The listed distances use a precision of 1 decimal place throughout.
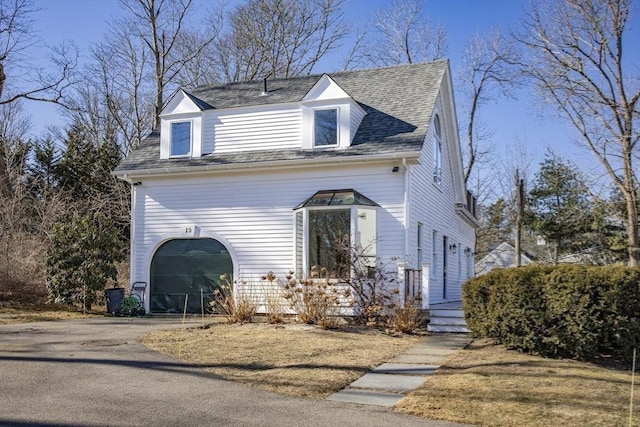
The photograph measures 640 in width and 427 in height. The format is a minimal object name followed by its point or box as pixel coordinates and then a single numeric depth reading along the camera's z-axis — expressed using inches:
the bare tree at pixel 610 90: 759.7
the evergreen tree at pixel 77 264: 627.8
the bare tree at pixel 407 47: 1312.7
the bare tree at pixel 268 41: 1206.9
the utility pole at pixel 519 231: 863.7
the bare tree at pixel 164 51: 1075.3
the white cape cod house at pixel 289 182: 560.7
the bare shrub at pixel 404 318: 478.9
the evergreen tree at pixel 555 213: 1223.5
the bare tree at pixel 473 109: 1283.2
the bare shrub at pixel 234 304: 528.4
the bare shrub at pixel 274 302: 525.5
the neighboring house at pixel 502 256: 1807.6
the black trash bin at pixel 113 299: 623.2
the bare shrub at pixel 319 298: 499.8
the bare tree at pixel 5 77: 893.8
